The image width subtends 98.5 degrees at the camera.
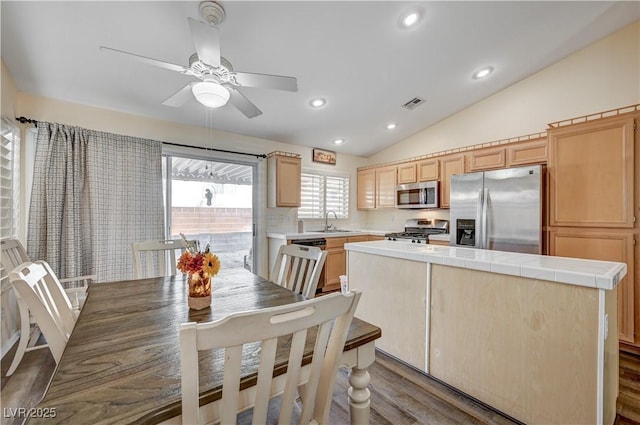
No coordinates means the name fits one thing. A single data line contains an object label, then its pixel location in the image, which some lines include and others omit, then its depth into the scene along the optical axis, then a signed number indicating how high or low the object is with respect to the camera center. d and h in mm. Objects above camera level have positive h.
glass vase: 1326 -374
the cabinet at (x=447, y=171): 3855 +609
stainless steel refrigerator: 2875 +47
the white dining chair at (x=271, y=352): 566 -341
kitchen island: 1333 -663
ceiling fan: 1489 +891
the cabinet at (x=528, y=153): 3135 +717
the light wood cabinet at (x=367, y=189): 5027 +454
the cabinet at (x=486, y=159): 3467 +708
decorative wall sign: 4719 +994
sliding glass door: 3467 +116
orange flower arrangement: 1317 -269
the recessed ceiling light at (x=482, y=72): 3252 +1694
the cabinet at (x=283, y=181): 4023 +478
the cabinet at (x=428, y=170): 4098 +664
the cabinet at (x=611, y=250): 2414 -348
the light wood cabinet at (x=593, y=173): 2463 +385
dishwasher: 3946 -434
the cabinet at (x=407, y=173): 4391 +654
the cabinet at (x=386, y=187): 4680 +465
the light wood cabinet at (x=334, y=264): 4156 -783
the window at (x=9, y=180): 2232 +282
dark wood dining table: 655 -466
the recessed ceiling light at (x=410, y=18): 2277 +1653
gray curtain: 2570 +130
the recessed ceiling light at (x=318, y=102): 3310 +1355
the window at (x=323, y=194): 4742 +337
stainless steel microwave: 4070 +285
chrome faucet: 4901 -160
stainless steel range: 3961 -256
